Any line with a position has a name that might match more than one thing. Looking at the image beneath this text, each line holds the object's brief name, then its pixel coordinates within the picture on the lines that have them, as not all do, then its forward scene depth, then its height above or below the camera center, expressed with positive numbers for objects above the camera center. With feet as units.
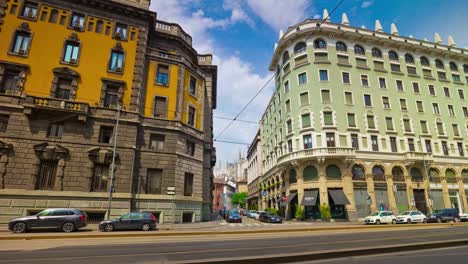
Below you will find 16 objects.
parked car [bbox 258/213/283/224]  106.73 -8.92
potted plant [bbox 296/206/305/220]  114.93 -6.89
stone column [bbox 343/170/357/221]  108.06 +2.13
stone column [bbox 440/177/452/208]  122.31 +2.48
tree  325.42 -1.70
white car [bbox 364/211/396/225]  89.04 -7.13
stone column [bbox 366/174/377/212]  112.06 +3.55
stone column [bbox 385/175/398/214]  113.91 +1.14
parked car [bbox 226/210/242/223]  106.83 -8.54
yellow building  67.36 +25.38
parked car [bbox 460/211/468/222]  97.67 -7.29
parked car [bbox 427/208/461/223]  95.50 -6.76
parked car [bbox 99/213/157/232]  58.39 -5.96
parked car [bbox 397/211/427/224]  92.05 -7.26
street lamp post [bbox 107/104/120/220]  66.21 +6.68
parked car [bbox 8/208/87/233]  51.29 -4.95
